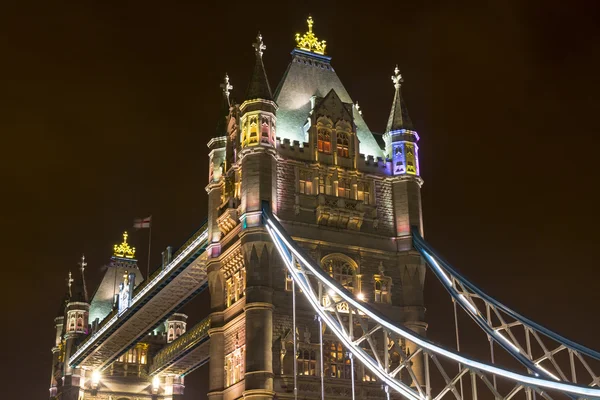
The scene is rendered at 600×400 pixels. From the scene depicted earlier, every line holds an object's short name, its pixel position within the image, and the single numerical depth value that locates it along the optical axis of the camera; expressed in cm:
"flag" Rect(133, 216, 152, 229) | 6775
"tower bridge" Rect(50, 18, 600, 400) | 3819
